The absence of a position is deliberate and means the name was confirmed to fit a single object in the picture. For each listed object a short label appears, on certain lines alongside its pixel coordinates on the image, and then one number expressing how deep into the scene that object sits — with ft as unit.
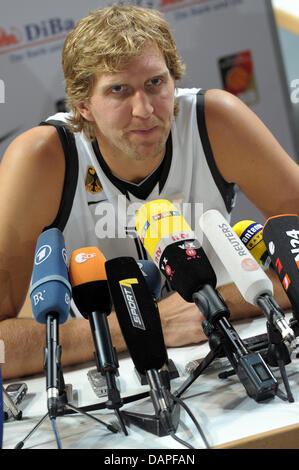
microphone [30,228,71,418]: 6.04
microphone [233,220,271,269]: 6.70
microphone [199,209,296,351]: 6.12
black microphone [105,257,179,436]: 6.07
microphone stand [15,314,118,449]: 6.01
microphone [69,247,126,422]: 6.24
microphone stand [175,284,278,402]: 6.05
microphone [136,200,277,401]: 6.08
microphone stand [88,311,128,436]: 6.21
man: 7.19
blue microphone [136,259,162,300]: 6.59
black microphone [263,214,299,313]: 6.28
